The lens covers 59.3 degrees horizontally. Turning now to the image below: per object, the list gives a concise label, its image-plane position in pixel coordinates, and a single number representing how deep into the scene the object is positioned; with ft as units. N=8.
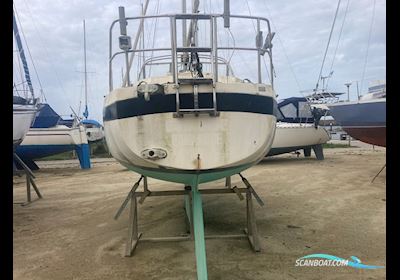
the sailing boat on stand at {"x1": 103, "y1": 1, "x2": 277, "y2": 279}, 10.75
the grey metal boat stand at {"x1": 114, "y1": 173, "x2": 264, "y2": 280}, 11.72
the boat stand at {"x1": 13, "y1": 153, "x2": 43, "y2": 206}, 23.94
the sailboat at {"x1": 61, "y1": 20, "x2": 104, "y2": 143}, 73.41
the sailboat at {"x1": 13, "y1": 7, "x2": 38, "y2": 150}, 22.44
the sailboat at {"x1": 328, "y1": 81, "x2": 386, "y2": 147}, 29.91
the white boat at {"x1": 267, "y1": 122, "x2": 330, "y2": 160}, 43.39
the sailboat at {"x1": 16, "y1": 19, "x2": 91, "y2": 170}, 45.73
